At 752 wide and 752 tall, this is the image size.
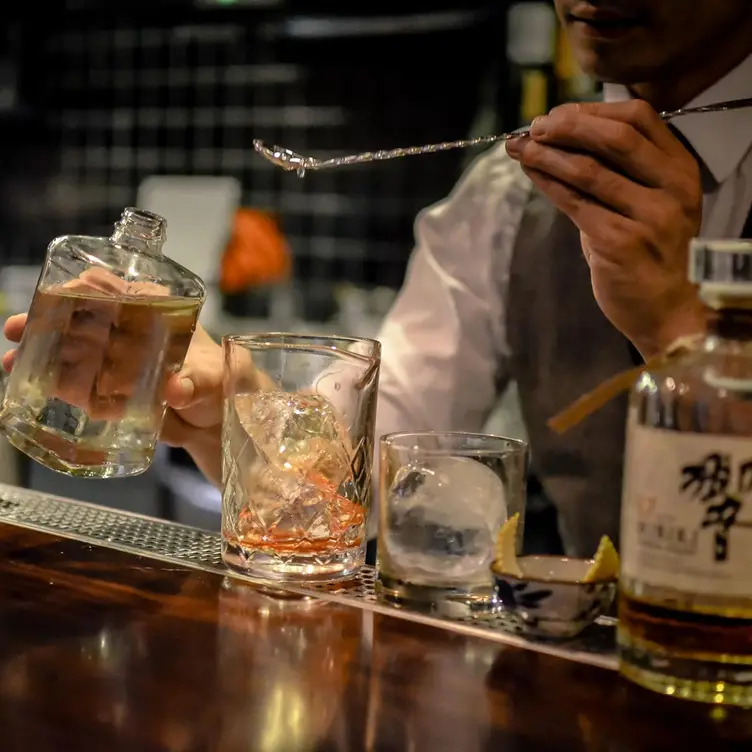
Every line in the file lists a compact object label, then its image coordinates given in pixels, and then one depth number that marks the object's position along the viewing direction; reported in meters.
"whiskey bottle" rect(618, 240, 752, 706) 0.49
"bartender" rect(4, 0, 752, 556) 0.84
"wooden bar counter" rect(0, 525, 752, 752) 0.46
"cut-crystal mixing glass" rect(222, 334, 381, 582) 0.73
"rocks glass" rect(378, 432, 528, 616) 0.66
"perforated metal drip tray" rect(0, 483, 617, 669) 0.61
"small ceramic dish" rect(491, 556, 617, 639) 0.60
